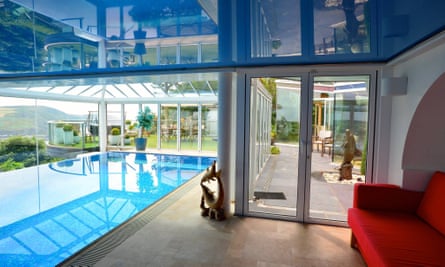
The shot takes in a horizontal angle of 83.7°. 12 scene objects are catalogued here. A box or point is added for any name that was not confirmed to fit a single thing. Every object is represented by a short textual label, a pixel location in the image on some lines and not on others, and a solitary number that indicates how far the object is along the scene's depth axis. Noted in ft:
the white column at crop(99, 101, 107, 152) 39.19
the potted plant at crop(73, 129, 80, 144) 37.14
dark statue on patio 12.39
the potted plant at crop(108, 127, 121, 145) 40.65
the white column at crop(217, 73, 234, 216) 13.00
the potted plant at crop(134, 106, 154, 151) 38.37
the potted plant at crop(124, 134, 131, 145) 41.27
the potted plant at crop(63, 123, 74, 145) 35.88
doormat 13.32
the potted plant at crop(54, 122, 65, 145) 34.35
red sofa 6.49
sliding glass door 12.25
